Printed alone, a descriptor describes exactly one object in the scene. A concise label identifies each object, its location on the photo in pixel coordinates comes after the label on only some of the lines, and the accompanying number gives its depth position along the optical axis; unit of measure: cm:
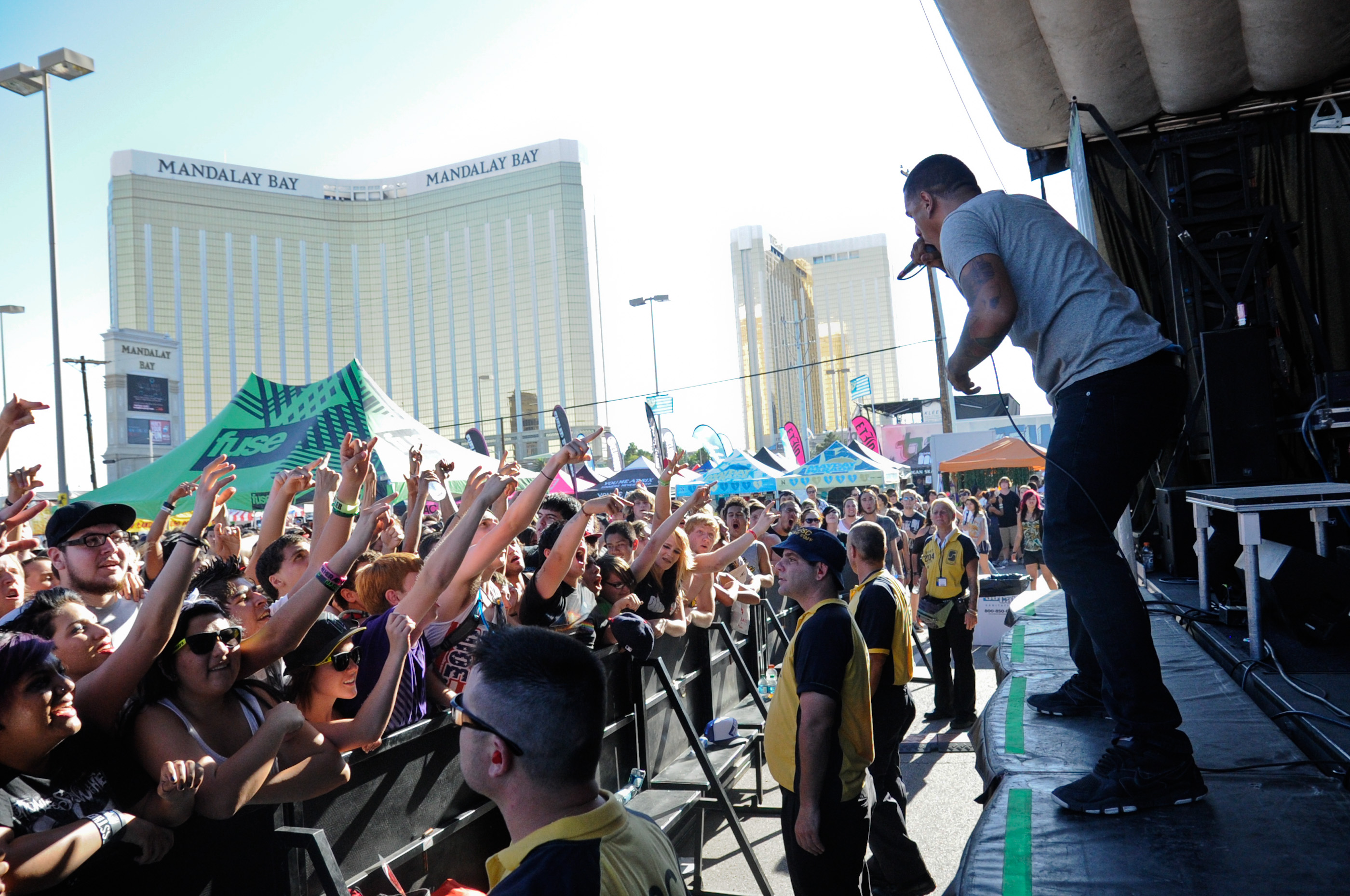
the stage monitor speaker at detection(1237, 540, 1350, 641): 372
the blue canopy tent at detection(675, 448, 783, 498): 1972
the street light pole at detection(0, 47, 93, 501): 1398
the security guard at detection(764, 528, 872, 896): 360
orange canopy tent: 2194
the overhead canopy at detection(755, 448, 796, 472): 2620
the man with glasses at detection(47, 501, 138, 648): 388
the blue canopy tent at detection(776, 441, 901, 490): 2139
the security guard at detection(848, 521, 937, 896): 454
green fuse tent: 1280
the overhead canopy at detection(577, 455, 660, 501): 2230
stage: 181
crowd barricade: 290
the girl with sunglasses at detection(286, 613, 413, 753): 312
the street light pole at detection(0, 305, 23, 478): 2621
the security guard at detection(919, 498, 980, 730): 851
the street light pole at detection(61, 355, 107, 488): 3425
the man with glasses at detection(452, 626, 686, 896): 162
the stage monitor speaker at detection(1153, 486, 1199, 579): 665
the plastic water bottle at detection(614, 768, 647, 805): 496
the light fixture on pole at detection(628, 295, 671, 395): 3976
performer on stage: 225
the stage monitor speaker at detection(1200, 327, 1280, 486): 556
